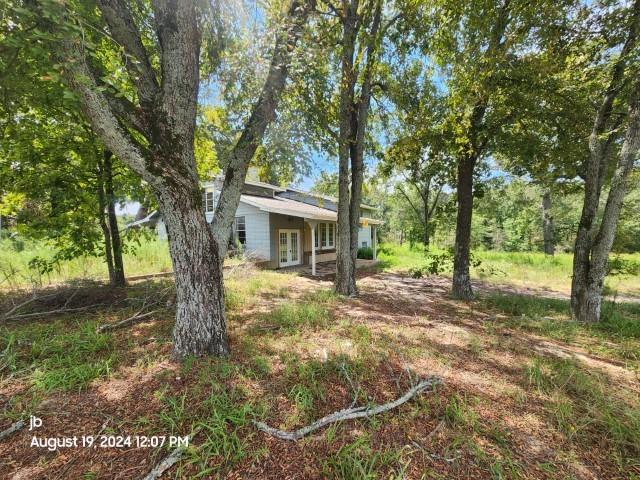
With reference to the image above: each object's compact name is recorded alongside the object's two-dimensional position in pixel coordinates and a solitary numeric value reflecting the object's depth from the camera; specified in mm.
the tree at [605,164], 4195
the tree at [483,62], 4402
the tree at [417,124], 6375
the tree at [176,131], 2363
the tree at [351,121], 5566
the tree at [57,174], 4922
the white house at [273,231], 11750
